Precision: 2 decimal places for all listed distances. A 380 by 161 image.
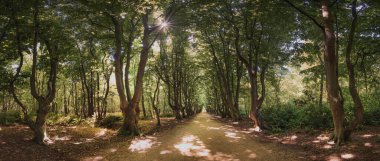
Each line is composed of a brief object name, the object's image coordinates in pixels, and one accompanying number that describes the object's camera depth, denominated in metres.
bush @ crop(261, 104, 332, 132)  15.40
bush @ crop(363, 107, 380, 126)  13.84
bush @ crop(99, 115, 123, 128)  24.77
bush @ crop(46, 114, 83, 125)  25.70
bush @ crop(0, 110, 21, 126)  20.65
